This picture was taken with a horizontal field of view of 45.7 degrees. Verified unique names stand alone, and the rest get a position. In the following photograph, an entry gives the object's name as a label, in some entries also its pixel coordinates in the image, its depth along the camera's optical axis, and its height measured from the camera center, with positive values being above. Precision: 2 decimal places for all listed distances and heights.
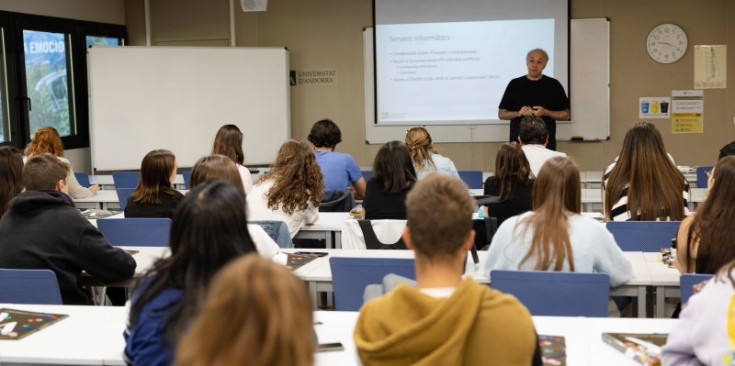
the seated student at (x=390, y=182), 4.88 -0.44
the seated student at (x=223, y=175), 3.70 -0.29
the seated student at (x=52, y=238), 3.66 -0.53
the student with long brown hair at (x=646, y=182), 4.61 -0.45
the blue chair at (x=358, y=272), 3.43 -0.66
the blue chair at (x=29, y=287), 3.27 -0.66
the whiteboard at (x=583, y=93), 9.40 +0.07
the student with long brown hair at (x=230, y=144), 6.09 -0.26
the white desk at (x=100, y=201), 6.85 -0.72
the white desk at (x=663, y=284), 3.53 -0.75
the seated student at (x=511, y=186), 5.05 -0.50
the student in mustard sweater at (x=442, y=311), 1.83 -0.45
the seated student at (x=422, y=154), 6.25 -0.37
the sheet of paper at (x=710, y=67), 9.38 +0.32
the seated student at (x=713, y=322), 2.05 -0.54
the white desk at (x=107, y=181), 8.45 -0.74
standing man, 8.78 +0.02
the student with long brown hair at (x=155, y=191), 4.80 -0.47
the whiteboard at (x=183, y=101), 9.57 +0.08
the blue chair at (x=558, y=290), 3.05 -0.67
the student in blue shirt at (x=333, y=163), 6.31 -0.42
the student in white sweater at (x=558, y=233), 3.27 -0.50
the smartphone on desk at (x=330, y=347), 2.65 -0.74
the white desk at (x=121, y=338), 2.59 -0.73
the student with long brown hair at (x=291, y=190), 5.01 -0.49
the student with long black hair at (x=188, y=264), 2.11 -0.38
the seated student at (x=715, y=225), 3.18 -0.47
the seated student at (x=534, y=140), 5.98 -0.28
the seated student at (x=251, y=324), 1.08 -0.27
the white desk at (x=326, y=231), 5.19 -0.75
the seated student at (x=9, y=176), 4.35 -0.32
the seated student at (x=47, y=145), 7.06 -0.28
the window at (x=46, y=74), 8.59 +0.39
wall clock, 9.41 +0.59
